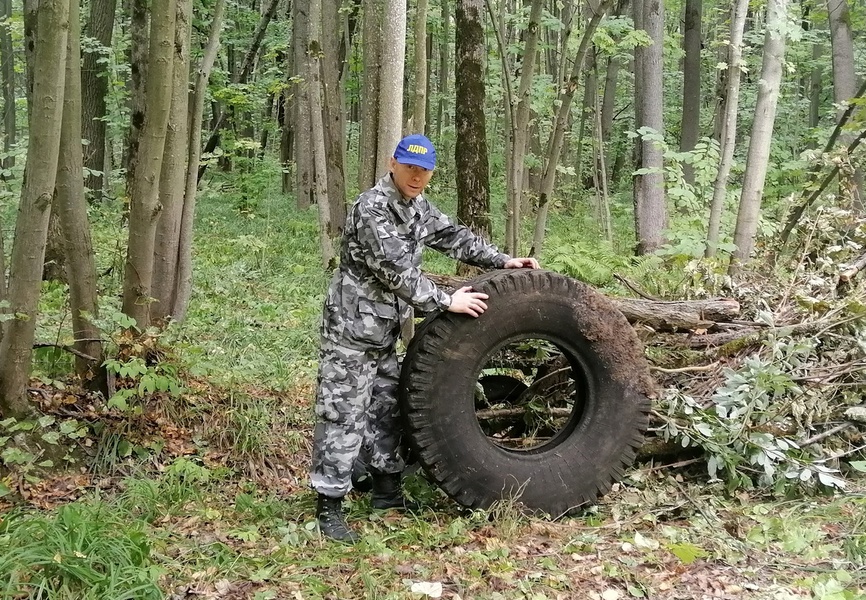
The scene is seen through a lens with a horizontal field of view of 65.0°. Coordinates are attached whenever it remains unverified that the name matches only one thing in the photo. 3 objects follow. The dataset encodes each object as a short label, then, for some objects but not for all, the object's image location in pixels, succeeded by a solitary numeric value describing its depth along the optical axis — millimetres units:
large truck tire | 3572
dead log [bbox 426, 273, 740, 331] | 4328
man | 3422
